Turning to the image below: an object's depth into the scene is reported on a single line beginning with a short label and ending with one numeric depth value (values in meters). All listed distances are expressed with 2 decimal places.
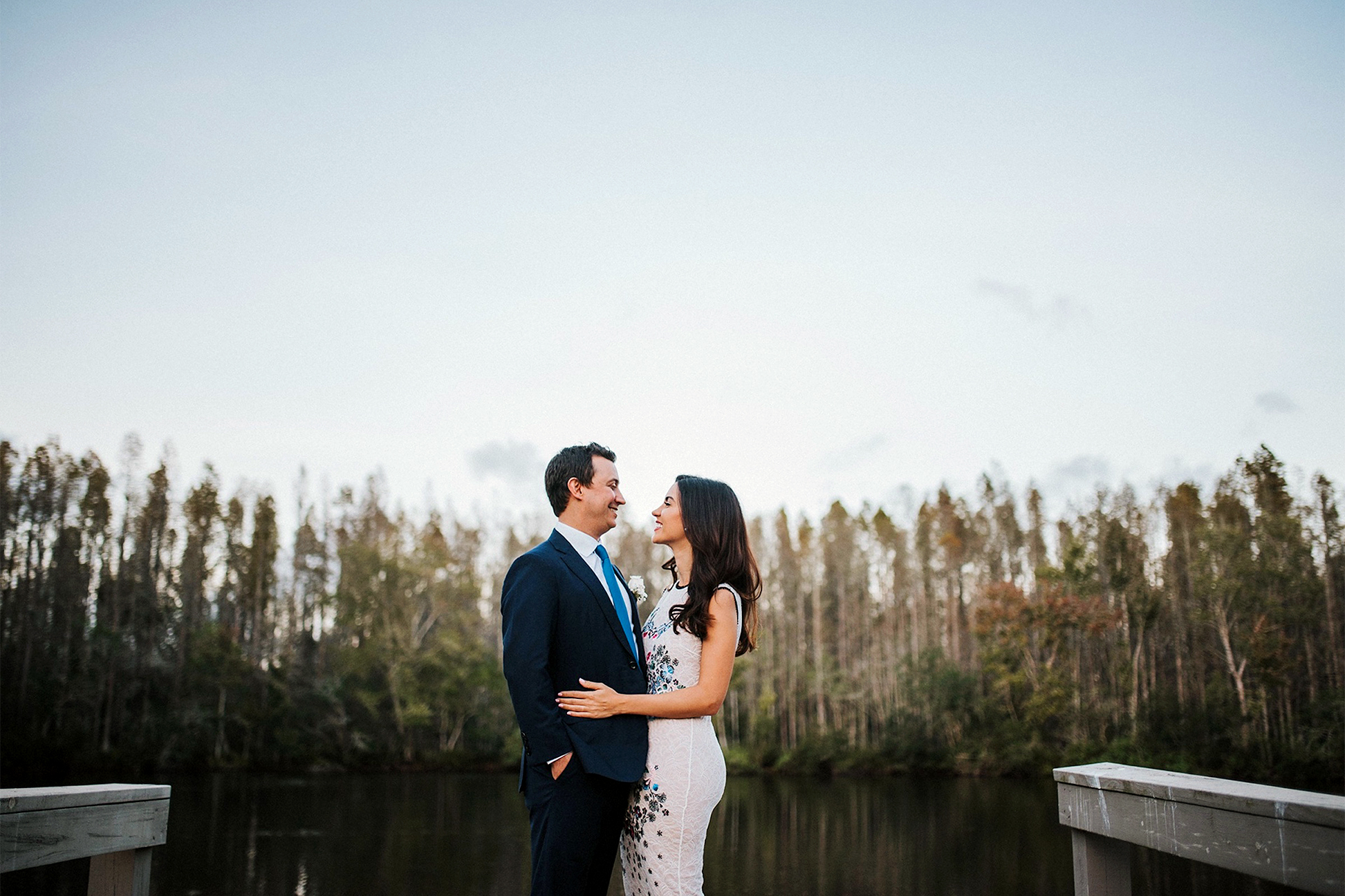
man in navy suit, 2.47
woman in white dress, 2.52
